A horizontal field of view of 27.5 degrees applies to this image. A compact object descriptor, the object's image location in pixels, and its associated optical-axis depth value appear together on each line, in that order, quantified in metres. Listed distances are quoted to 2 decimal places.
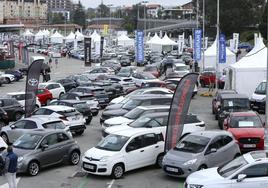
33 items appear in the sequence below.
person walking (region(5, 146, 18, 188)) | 15.09
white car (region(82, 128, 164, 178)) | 17.22
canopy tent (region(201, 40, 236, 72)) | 55.72
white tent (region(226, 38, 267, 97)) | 36.47
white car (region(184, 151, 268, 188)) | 13.07
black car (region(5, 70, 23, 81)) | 58.03
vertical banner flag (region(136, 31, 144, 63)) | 59.91
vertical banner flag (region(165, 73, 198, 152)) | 18.91
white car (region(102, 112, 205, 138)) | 20.11
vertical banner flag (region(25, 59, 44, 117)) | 27.53
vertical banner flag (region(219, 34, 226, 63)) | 46.34
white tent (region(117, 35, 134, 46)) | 116.06
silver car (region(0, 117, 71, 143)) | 22.05
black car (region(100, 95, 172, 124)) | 26.47
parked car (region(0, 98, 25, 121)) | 29.81
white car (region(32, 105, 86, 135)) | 24.67
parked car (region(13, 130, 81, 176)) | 17.75
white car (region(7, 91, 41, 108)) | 32.94
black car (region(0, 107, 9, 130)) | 27.17
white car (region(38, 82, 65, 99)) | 38.47
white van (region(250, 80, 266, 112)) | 31.86
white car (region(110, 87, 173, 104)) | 31.51
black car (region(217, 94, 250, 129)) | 26.44
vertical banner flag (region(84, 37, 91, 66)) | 60.50
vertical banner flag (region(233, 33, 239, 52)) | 58.42
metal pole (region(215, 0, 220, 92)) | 41.12
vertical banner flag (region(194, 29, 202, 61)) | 51.81
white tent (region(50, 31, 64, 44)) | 122.62
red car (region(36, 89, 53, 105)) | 36.08
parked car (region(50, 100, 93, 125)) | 27.95
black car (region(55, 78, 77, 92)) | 43.41
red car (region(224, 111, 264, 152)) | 20.11
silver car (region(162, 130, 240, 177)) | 16.72
